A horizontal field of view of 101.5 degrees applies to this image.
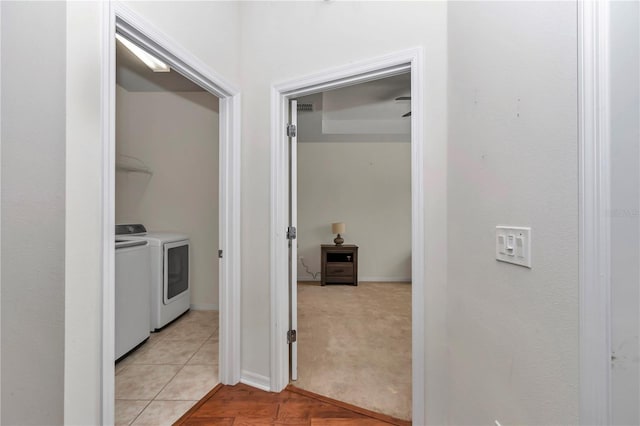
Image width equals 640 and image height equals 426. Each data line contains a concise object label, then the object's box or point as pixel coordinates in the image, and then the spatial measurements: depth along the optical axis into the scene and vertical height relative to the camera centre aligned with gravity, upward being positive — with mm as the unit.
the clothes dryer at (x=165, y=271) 2613 -621
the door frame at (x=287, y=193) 1405 +129
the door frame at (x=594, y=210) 655 +12
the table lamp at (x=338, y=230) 4656 -291
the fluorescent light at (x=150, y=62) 2380 +1463
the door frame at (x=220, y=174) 1086 +210
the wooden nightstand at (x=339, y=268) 4609 -960
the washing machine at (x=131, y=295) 2036 -684
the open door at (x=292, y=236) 1912 -169
